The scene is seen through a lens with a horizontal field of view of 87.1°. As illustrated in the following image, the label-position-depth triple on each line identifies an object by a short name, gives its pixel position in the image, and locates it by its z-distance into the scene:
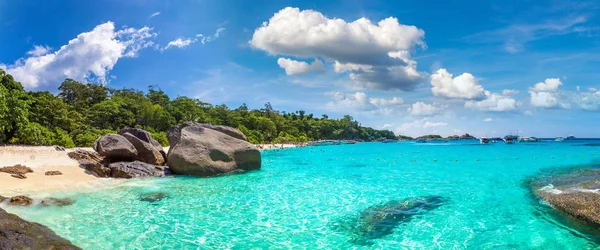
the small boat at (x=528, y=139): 185.02
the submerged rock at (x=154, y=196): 14.50
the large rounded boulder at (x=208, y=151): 22.53
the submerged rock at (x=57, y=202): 12.73
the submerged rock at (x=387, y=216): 10.46
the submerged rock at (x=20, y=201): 12.29
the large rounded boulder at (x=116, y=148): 23.03
